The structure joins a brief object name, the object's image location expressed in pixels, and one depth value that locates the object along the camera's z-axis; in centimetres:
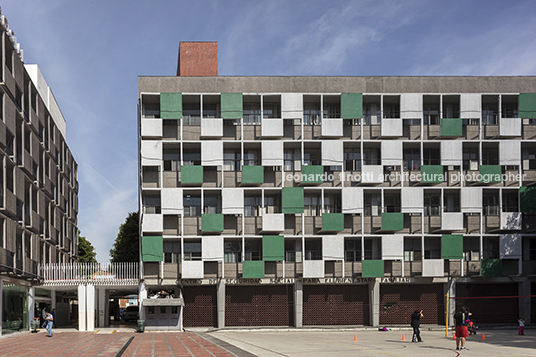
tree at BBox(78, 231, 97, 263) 9362
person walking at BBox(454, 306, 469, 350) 2725
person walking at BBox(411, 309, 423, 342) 3250
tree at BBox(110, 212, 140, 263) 7394
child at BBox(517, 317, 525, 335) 3929
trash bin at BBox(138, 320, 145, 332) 4441
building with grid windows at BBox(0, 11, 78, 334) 3991
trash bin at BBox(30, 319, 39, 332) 4438
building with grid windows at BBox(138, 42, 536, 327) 4684
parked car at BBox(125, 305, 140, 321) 6538
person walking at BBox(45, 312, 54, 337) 3950
